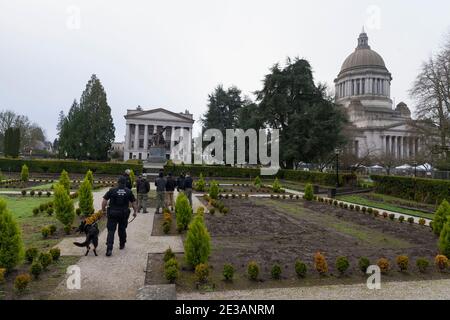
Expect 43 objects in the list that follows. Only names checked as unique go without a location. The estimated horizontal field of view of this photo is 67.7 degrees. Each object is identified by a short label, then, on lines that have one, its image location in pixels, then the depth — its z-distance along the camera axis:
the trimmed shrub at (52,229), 10.26
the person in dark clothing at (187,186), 16.08
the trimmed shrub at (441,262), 7.79
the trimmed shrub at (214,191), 20.69
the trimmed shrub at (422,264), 7.60
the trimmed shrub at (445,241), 8.69
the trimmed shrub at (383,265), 7.41
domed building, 86.88
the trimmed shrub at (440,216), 11.05
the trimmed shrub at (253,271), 6.71
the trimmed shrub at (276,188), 27.52
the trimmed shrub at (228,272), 6.66
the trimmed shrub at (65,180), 18.83
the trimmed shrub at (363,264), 7.37
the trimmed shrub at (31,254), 7.54
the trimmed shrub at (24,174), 28.30
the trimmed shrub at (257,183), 30.74
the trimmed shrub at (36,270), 6.44
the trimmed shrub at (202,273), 6.46
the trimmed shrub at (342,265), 7.20
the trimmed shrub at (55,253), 7.52
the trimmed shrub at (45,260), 6.93
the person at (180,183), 16.19
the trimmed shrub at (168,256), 7.41
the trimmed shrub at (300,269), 6.95
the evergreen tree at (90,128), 60.94
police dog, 8.19
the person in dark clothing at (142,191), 14.38
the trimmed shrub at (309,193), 22.29
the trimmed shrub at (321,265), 7.14
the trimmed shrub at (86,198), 13.20
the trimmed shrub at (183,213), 11.40
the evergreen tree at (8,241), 6.69
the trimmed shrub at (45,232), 9.99
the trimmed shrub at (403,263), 7.54
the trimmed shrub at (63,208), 11.30
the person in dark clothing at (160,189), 14.75
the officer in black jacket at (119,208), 8.44
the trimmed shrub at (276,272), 6.84
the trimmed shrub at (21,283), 5.67
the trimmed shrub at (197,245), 7.38
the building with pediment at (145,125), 91.44
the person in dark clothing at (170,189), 15.55
